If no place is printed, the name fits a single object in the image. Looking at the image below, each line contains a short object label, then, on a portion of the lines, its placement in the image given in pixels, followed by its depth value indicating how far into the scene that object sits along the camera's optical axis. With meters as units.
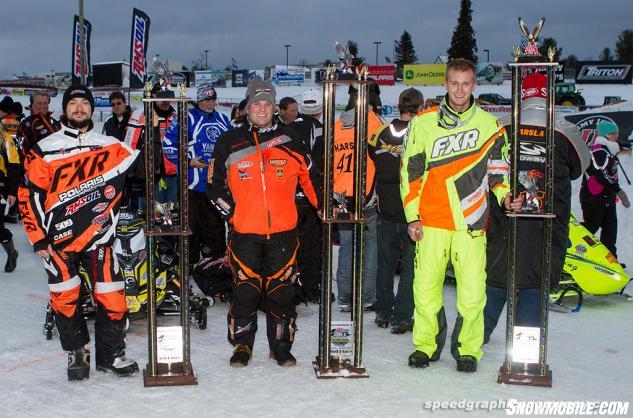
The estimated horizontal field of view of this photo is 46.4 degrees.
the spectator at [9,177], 7.56
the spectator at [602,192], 7.95
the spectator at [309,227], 6.41
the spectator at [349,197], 5.89
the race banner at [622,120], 14.06
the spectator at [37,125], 8.95
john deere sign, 44.69
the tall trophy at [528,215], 4.31
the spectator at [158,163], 4.95
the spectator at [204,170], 7.15
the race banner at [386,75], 45.22
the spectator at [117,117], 8.05
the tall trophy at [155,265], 4.33
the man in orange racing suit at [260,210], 4.63
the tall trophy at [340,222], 4.41
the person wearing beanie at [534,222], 4.83
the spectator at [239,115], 6.78
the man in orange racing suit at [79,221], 4.33
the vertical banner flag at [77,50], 22.05
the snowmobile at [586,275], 6.29
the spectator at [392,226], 5.52
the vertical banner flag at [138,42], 19.17
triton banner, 41.53
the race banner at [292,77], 49.94
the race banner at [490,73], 46.41
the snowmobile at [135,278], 5.52
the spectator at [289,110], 6.87
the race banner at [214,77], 54.66
